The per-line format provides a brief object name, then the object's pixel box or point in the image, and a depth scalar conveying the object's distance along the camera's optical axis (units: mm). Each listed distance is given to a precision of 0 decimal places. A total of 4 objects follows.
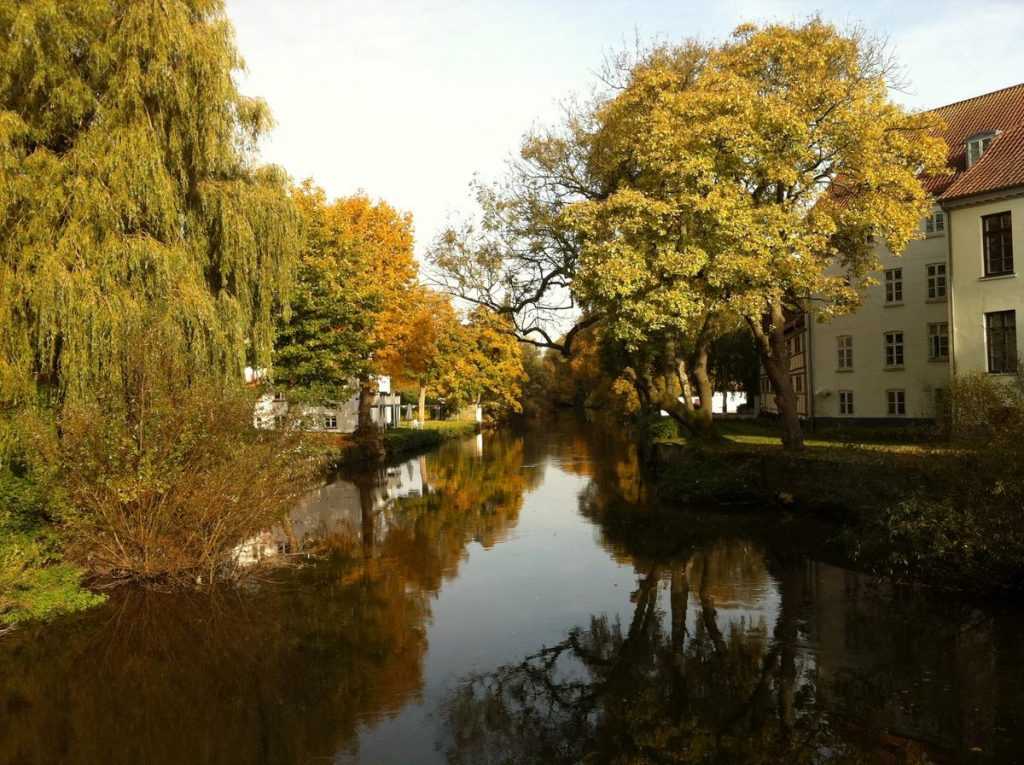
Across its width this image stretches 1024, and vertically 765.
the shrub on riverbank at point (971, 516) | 11672
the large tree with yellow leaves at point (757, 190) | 20234
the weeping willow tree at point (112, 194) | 13500
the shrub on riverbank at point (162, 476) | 12281
